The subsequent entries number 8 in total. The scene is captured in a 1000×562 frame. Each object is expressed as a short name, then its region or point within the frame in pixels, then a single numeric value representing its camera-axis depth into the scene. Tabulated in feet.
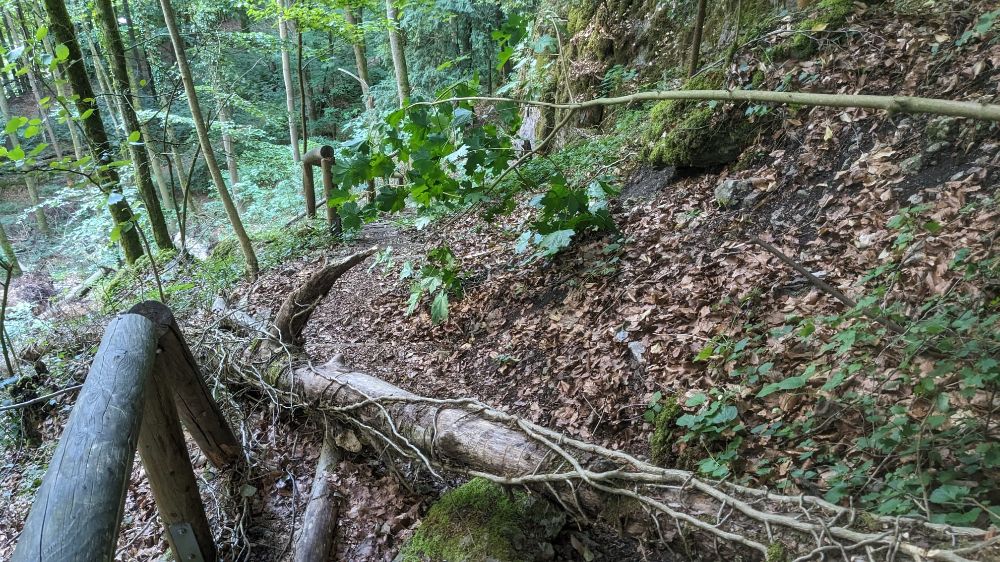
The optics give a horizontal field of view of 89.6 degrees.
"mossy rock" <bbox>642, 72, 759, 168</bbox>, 15.40
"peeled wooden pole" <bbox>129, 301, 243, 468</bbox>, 10.00
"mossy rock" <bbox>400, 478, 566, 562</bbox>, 8.30
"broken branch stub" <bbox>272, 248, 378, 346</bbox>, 14.52
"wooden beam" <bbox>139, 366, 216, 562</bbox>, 9.24
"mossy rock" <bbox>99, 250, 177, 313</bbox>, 27.32
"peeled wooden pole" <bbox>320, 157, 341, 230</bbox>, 28.86
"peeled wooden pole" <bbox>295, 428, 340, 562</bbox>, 10.14
